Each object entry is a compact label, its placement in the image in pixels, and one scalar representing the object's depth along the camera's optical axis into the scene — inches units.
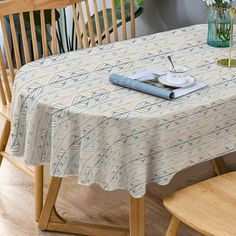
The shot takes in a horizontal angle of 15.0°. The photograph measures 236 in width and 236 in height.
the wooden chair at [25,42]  154.8
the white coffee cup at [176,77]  135.6
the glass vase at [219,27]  151.1
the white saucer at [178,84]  134.9
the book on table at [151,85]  131.9
